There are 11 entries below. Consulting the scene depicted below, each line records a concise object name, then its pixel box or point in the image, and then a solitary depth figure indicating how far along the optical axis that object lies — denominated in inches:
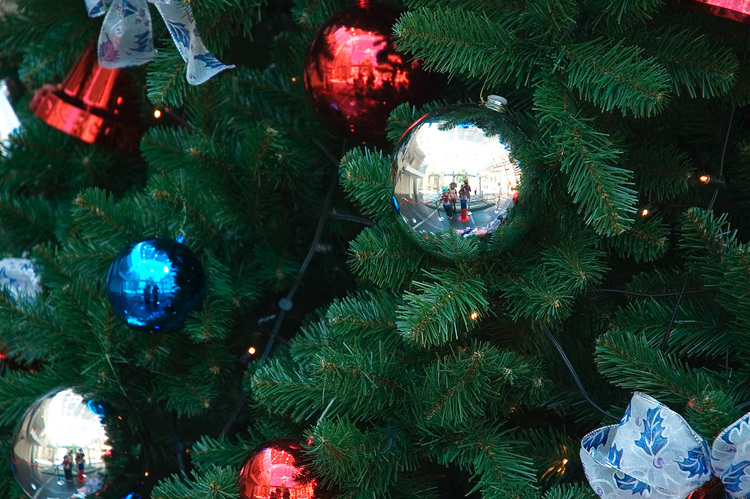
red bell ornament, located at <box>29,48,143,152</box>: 93.6
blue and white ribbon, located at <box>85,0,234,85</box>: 83.4
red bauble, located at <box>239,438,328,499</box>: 78.1
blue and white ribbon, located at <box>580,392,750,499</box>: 73.1
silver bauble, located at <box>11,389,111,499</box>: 83.2
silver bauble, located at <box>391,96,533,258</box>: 76.7
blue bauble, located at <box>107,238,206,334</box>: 83.5
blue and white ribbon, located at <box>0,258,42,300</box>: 94.4
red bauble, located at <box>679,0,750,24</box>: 75.7
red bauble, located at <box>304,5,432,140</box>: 82.3
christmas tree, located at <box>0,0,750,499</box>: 76.6
